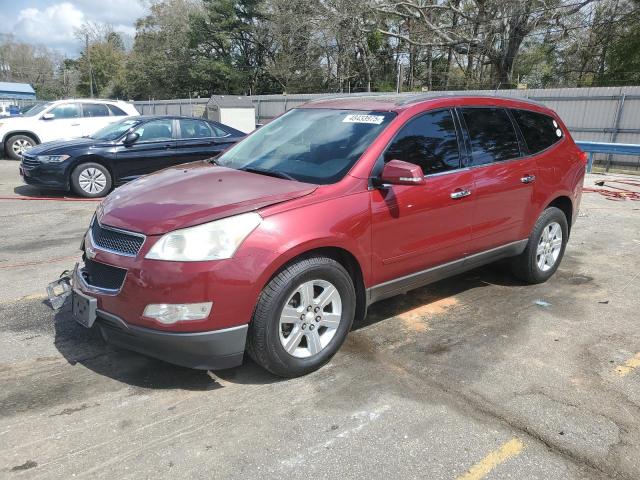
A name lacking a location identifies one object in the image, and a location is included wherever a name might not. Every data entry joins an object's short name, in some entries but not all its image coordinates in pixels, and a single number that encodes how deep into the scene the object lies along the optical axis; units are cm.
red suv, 294
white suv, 1398
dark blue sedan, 926
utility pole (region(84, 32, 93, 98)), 6855
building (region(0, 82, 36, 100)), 5584
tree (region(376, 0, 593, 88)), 2570
